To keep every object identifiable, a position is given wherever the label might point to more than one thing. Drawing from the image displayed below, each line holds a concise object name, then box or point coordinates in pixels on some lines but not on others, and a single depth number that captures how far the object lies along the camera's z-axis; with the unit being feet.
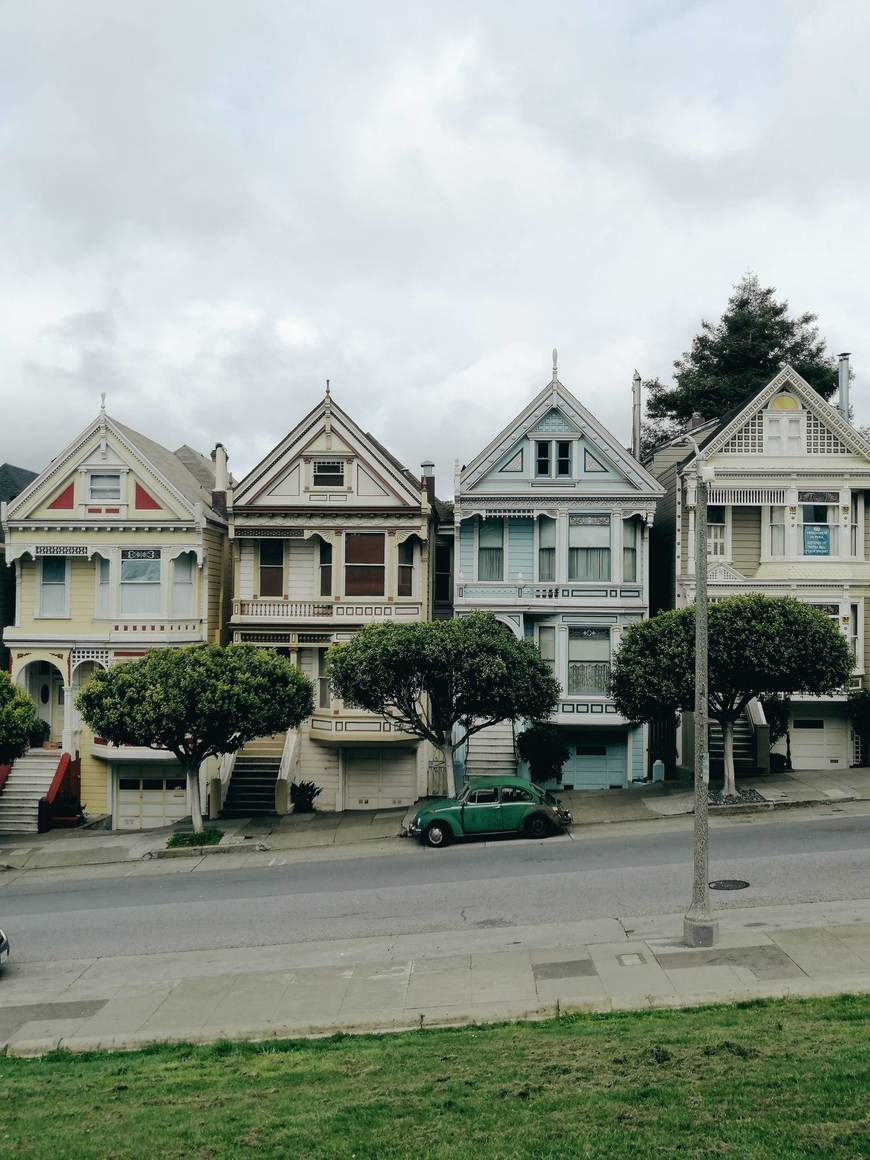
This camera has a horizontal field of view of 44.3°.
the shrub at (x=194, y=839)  94.84
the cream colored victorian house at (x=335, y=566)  113.29
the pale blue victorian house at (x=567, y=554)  111.96
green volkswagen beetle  86.94
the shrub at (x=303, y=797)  110.83
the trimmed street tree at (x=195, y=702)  94.27
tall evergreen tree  177.88
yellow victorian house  113.29
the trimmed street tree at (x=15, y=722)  99.36
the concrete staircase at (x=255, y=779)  110.63
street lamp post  55.36
